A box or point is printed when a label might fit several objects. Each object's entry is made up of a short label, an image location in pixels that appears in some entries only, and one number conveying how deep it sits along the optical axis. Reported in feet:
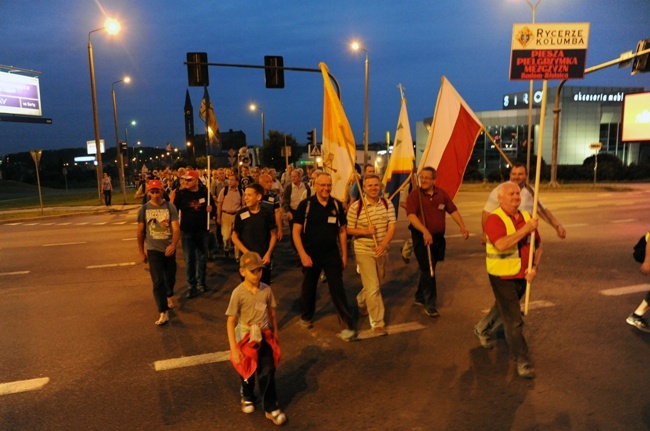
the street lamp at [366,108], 82.61
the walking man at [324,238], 17.61
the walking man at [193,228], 24.02
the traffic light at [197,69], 55.16
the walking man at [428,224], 19.51
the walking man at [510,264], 14.07
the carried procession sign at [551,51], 17.81
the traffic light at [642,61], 53.52
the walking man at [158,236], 19.76
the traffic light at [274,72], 59.11
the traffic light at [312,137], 83.41
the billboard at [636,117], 86.57
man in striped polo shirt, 17.72
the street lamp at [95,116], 82.53
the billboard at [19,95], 115.65
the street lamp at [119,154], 99.60
